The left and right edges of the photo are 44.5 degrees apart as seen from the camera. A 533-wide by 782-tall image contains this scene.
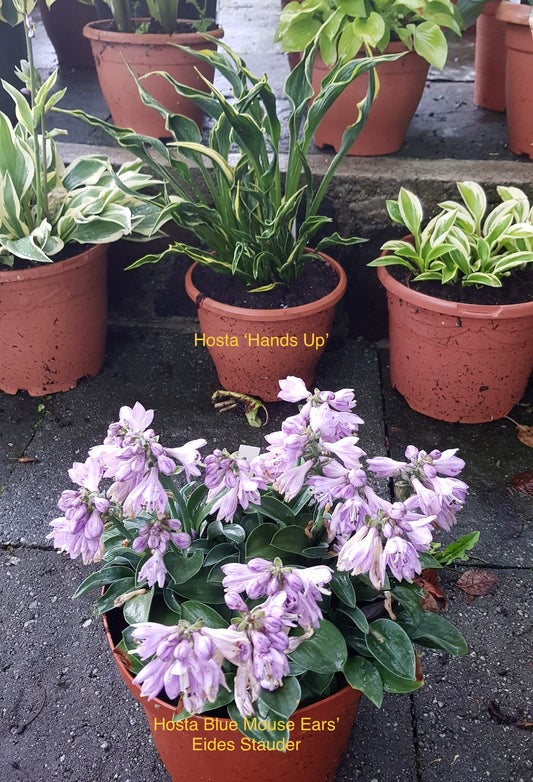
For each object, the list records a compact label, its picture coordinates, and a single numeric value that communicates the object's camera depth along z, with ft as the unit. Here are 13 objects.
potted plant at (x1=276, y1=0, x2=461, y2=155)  6.24
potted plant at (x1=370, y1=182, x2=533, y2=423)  5.95
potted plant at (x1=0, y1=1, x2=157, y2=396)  6.18
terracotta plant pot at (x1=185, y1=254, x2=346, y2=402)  6.19
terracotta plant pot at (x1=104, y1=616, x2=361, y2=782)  3.01
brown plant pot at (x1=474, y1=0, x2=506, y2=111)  8.46
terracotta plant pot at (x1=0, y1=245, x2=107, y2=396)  6.35
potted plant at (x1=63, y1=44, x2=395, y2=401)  5.72
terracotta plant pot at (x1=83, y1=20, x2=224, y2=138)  7.12
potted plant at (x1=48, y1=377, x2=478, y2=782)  2.34
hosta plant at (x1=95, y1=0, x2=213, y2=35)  7.32
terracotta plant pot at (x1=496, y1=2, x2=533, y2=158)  6.70
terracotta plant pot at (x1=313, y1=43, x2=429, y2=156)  6.75
